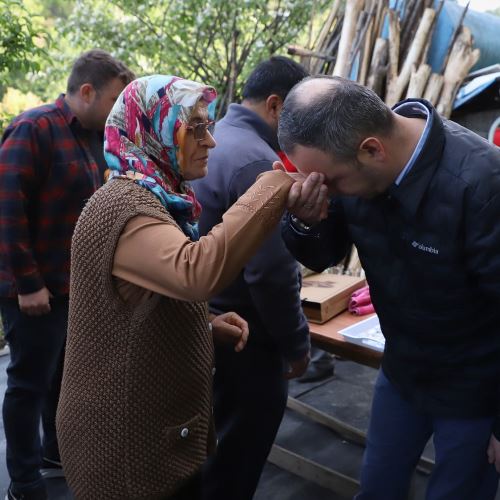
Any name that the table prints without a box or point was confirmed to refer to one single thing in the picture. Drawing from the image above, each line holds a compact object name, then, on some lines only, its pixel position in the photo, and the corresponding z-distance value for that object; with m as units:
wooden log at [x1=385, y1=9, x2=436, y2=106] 4.33
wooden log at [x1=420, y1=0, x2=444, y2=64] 4.38
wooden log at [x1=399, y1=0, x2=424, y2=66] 4.55
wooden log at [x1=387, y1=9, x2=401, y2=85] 4.41
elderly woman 1.30
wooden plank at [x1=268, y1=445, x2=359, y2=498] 2.68
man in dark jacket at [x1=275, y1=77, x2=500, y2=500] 1.41
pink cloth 2.49
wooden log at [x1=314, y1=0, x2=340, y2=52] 5.01
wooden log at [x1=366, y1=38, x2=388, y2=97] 4.45
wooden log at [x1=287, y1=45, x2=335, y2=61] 4.71
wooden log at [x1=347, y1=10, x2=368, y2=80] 4.56
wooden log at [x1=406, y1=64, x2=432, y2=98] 4.23
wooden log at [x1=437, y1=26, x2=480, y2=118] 4.18
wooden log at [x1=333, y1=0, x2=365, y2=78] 4.60
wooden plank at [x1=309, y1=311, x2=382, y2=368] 2.16
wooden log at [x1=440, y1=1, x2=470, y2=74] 4.32
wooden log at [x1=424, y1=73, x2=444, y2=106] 4.20
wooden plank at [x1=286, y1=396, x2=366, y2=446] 3.25
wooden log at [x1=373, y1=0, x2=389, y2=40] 4.57
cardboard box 2.43
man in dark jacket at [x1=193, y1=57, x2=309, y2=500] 2.03
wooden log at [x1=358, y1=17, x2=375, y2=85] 4.52
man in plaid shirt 2.32
